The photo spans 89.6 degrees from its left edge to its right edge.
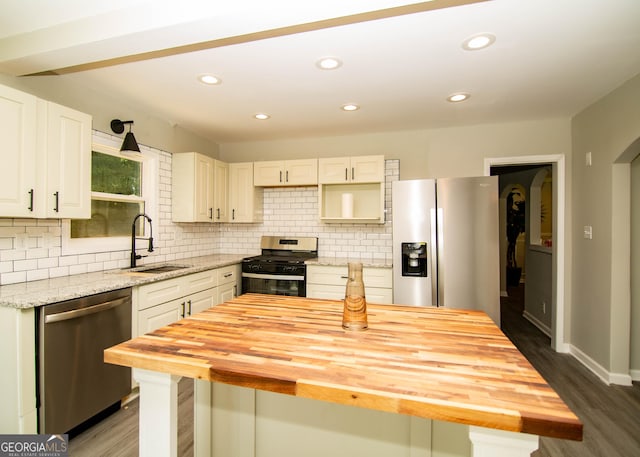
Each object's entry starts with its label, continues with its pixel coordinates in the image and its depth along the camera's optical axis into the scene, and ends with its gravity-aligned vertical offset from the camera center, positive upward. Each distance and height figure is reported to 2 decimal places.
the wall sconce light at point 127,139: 2.84 +0.81
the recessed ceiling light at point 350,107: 3.06 +1.19
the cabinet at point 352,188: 3.71 +0.53
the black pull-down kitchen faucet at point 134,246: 2.97 -0.15
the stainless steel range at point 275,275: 3.62 -0.51
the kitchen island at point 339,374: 0.79 -0.41
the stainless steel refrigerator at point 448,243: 2.99 -0.13
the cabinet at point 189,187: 3.57 +0.49
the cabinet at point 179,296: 2.46 -0.60
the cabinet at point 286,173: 3.92 +0.72
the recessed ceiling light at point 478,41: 1.93 +1.16
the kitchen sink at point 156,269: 2.90 -0.37
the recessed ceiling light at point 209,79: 2.48 +1.19
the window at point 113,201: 2.67 +0.28
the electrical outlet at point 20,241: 2.19 -0.07
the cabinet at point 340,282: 3.41 -0.57
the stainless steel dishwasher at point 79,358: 1.81 -0.77
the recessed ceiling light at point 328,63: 2.22 +1.18
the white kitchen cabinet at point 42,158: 1.89 +0.46
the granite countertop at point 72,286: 1.76 -0.36
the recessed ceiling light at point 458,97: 2.79 +1.18
